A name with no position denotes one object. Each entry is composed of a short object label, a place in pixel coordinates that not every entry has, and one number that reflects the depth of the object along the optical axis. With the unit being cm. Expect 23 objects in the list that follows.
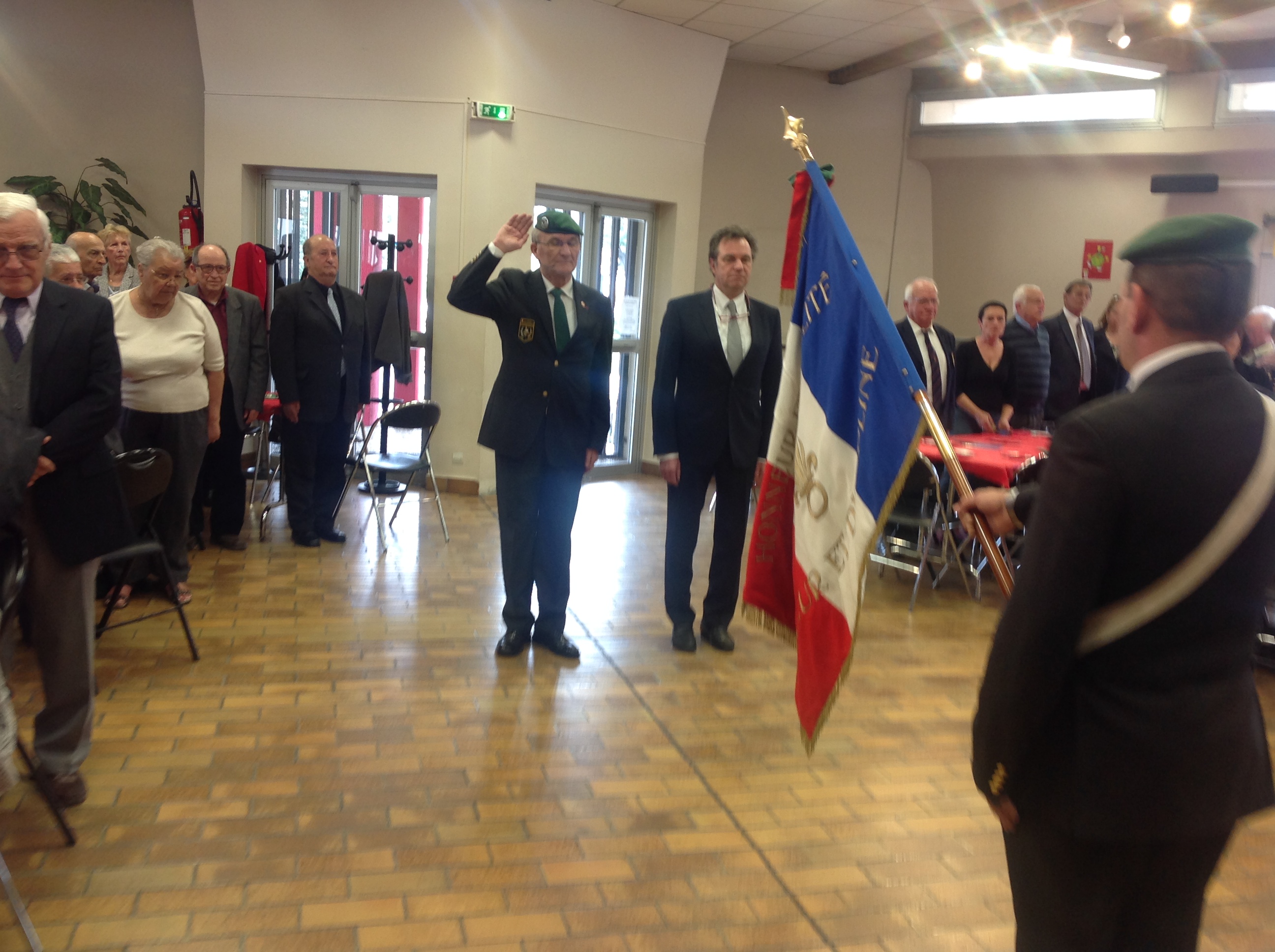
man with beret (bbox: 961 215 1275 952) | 136
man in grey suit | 542
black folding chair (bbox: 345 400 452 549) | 598
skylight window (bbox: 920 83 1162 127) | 844
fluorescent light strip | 771
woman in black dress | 627
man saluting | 397
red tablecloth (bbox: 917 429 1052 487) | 495
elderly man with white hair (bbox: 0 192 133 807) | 260
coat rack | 720
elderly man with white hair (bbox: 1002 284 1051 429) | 635
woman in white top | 427
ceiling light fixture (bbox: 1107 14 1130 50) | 677
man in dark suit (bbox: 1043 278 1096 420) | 689
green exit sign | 711
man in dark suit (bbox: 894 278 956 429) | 553
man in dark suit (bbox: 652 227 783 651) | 414
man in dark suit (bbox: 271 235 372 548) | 559
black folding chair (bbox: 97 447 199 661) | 364
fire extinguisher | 737
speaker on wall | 829
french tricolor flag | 210
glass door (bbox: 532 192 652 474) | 815
